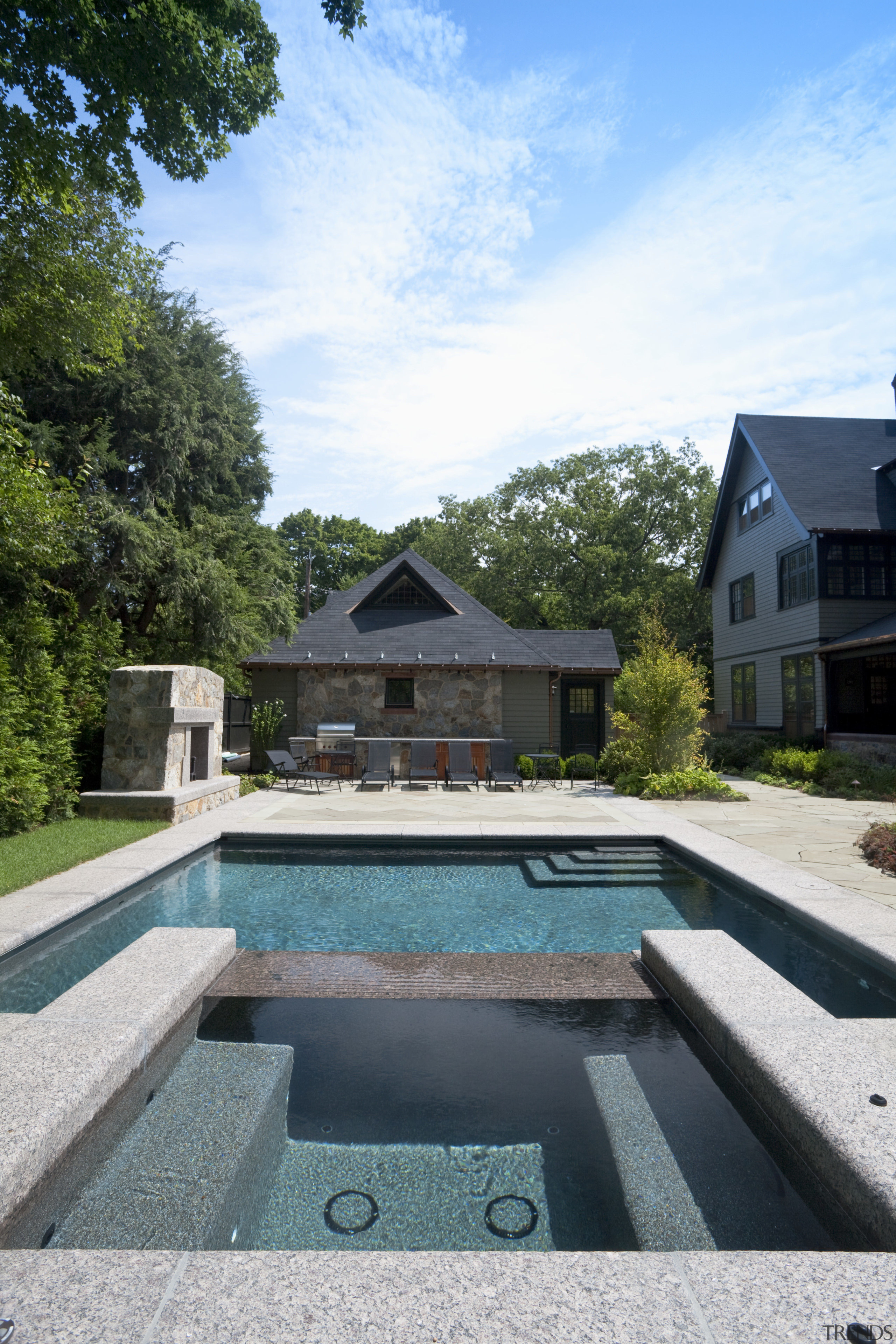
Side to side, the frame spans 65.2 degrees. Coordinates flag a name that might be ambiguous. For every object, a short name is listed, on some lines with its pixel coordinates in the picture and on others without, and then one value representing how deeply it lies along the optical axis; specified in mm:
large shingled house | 18438
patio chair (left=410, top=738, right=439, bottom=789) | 15766
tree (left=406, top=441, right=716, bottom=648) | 33500
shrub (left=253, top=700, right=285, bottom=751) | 17891
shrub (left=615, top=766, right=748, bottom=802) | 13844
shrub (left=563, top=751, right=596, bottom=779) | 17766
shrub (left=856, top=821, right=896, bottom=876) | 7801
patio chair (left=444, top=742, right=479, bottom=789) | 15477
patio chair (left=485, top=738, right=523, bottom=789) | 15469
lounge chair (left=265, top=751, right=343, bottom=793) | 14961
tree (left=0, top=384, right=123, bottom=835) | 8539
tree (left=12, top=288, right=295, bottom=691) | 13742
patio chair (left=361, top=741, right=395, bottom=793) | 15664
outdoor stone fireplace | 10359
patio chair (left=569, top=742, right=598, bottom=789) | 20016
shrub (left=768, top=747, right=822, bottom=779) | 16031
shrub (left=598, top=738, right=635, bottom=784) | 16078
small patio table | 16688
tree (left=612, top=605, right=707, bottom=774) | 14719
